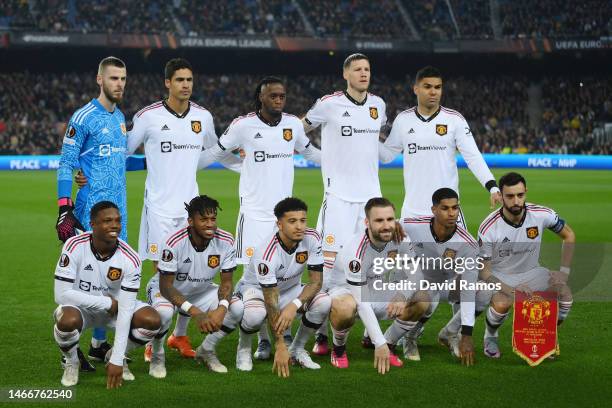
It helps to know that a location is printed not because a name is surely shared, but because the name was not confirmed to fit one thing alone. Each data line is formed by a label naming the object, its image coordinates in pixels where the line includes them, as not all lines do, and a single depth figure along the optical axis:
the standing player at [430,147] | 7.81
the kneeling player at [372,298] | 6.62
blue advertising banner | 31.59
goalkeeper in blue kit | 6.97
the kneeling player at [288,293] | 6.60
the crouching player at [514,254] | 7.00
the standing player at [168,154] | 7.42
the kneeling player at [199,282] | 6.45
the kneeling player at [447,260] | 6.78
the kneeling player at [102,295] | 6.06
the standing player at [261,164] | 7.71
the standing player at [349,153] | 7.87
